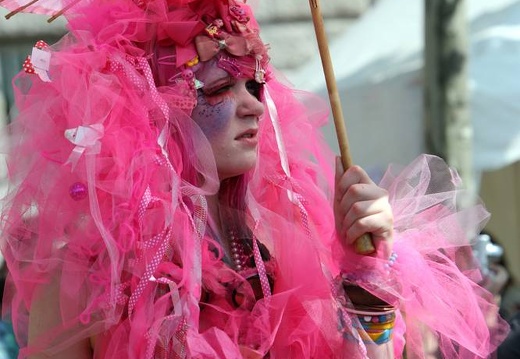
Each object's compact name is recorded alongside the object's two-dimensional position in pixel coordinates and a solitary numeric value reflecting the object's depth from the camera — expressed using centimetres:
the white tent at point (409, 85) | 952
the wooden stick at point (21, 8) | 403
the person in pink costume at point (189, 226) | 387
